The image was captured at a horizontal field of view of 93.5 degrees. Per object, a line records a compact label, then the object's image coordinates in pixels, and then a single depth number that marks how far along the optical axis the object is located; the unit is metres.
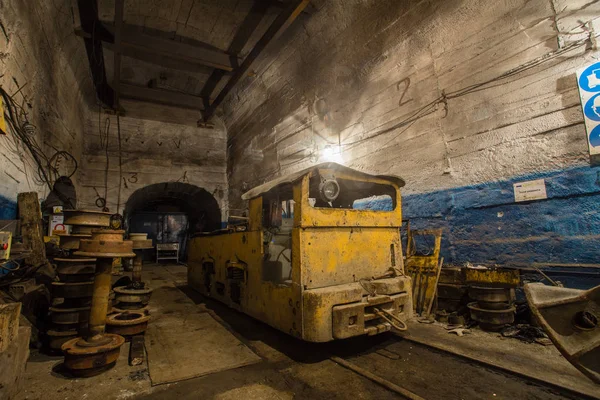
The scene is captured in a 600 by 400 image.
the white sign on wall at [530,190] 3.69
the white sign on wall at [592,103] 3.27
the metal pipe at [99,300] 2.62
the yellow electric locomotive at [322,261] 2.63
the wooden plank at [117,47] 6.47
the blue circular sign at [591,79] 3.27
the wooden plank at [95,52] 7.04
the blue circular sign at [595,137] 3.26
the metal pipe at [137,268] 5.21
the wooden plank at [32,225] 4.07
